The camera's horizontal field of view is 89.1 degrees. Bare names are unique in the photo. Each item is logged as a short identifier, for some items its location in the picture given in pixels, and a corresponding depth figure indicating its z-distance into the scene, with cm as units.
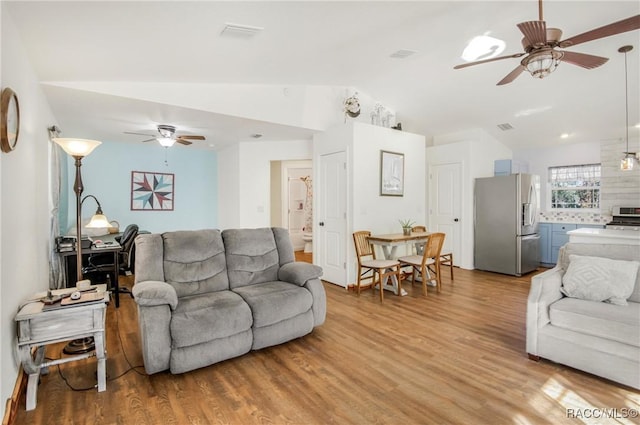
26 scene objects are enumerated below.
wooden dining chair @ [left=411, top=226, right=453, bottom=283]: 527
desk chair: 435
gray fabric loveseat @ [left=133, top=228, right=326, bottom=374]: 238
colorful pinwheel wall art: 648
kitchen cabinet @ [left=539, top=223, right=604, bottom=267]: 629
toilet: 827
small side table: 201
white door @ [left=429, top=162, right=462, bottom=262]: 627
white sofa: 222
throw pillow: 252
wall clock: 181
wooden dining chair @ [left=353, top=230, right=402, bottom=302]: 427
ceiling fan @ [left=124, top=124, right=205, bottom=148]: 482
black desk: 389
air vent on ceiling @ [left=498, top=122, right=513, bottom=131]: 597
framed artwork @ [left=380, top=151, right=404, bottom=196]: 516
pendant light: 380
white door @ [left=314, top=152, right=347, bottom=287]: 495
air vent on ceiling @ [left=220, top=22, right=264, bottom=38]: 264
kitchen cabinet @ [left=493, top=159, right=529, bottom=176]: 618
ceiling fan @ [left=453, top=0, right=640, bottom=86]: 222
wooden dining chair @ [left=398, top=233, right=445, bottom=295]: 439
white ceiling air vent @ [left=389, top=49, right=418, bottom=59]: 385
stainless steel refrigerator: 559
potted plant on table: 487
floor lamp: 269
